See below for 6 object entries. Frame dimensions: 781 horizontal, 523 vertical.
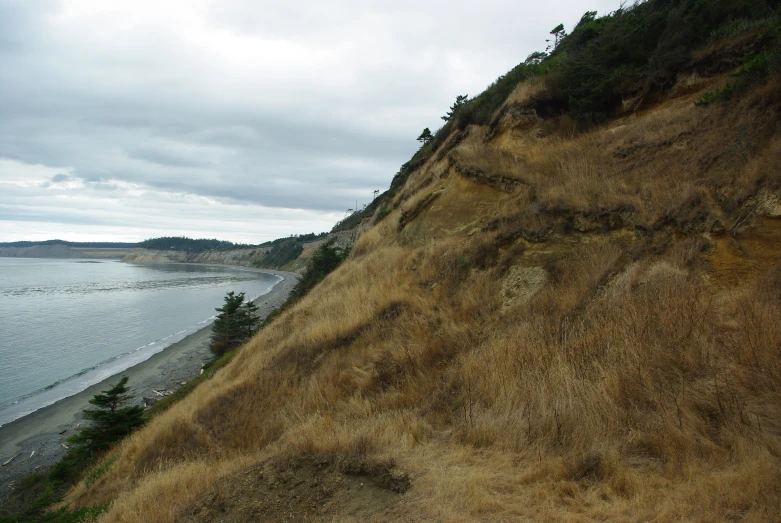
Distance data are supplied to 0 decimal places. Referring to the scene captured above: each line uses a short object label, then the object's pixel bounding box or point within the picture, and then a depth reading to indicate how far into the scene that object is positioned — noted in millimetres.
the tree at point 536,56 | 23188
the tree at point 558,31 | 28062
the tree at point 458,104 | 28206
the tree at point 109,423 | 11578
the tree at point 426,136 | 32812
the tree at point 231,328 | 23109
